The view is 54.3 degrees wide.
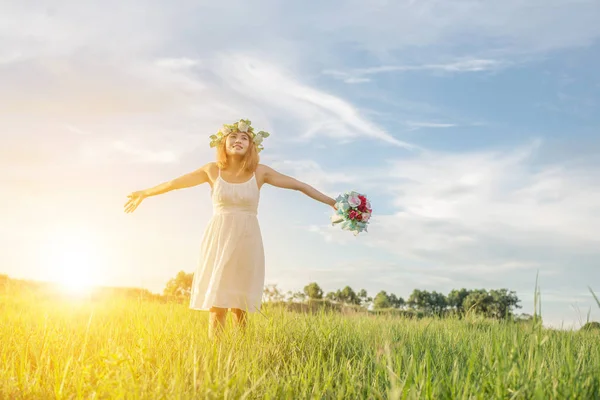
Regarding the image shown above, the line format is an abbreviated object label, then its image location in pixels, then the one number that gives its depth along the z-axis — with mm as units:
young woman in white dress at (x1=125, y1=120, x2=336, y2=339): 6562
